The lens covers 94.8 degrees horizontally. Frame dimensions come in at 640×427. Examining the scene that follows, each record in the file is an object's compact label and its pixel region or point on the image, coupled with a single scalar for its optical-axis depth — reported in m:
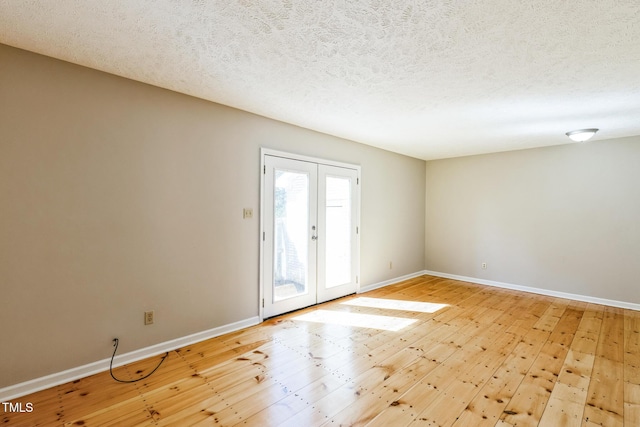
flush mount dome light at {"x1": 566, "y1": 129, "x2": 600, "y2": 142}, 3.88
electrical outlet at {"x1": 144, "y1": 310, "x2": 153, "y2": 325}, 2.74
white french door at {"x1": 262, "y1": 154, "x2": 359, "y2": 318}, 3.68
